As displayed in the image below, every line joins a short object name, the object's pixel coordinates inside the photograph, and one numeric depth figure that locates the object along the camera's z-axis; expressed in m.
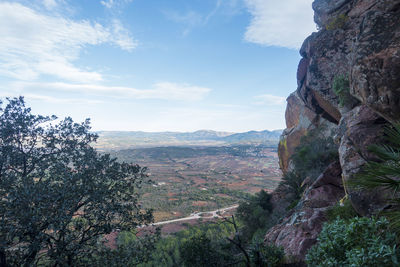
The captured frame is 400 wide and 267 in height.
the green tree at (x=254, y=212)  23.13
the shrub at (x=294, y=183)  22.41
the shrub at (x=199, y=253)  9.25
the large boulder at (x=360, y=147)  7.96
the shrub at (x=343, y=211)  9.13
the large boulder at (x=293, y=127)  29.26
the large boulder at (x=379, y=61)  7.37
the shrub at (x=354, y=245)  4.07
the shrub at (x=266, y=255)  7.78
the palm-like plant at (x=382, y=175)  4.53
